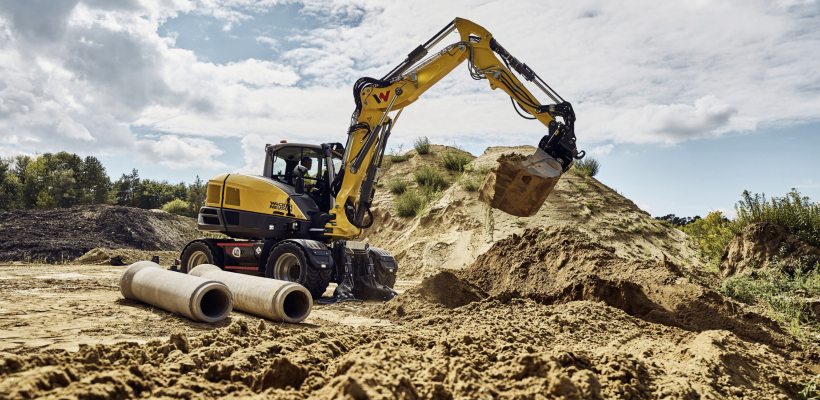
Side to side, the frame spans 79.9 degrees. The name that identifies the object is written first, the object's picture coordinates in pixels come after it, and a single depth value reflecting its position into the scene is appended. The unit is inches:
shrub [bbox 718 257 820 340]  278.8
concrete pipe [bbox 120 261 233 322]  242.8
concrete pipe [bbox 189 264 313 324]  248.1
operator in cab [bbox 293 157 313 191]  371.6
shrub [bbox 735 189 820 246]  356.8
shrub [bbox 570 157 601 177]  738.8
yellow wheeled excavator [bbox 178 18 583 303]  337.1
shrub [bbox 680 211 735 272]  436.3
